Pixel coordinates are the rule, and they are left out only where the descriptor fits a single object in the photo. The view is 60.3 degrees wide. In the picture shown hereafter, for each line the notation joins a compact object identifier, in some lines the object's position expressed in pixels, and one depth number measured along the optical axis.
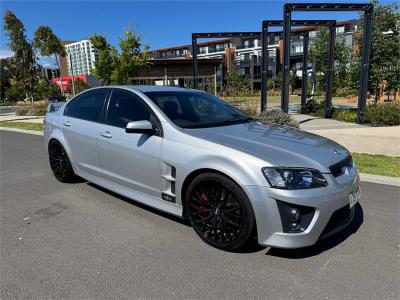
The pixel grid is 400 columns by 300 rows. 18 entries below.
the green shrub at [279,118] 9.35
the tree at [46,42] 25.73
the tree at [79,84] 39.61
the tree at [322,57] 27.64
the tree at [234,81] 38.44
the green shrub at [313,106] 16.95
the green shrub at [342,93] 34.85
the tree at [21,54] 28.62
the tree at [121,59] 20.95
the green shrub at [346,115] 13.41
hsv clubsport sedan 2.97
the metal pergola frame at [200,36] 16.97
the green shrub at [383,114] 11.98
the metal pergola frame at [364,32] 12.29
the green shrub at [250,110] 13.75
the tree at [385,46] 15.76
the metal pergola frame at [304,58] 14.19
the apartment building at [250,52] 66.75
